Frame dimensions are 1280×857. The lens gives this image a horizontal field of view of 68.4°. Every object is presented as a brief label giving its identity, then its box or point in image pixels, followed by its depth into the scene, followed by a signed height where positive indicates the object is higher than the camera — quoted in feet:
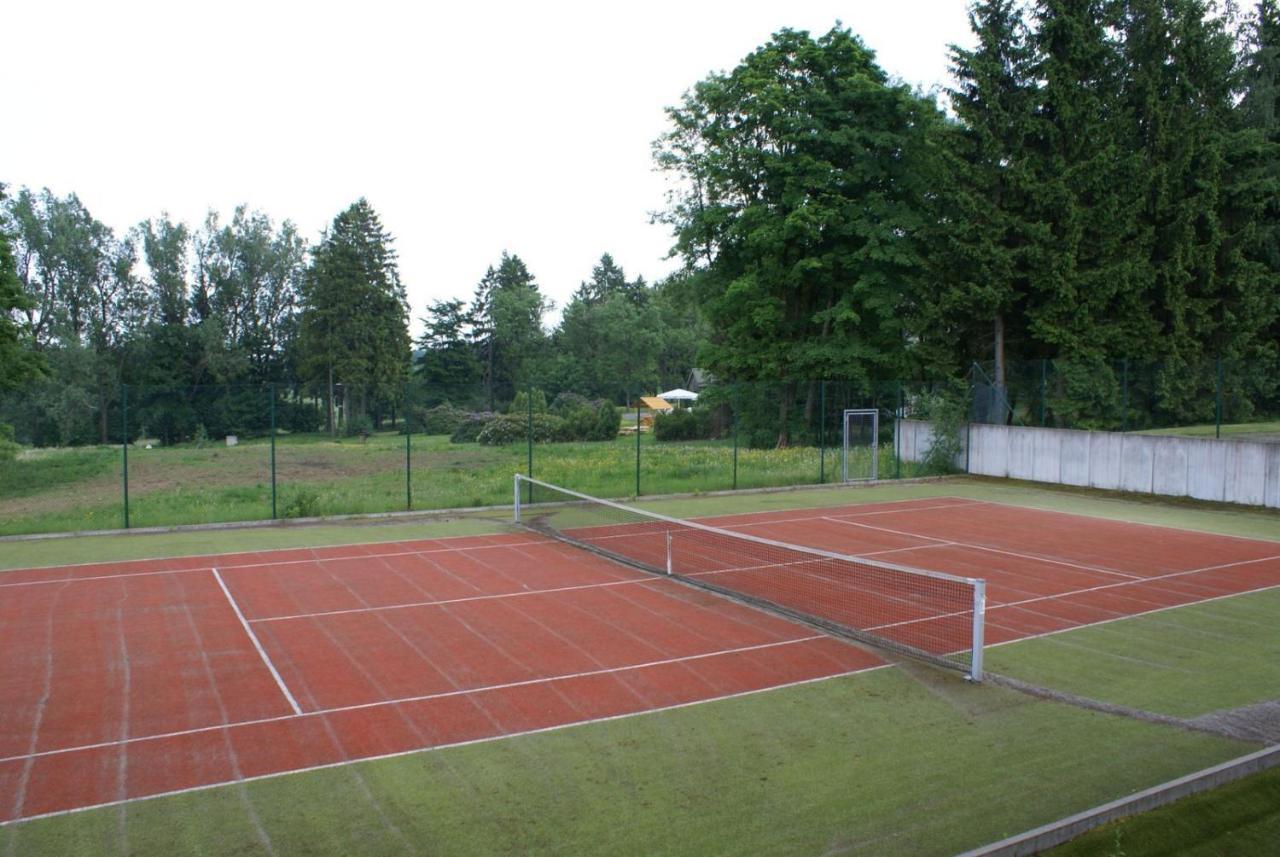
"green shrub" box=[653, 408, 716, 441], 156.66 -3.63
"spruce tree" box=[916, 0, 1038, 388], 103.81 +24.63
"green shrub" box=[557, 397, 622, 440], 144.66 -2.88
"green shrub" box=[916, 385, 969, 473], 94.22 -2.62
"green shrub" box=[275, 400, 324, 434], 130.93 -2.09
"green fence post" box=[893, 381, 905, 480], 92.17 -4.07
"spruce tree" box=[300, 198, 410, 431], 196.65 +16.82
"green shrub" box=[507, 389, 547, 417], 161.49 +0.36
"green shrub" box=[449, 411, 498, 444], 150.51 -3.96
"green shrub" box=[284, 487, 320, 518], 64.90 -7.17
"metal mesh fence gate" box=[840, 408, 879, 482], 90.53 -3.99
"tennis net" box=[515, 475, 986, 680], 34.91 -8.33
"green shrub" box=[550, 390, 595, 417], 158.69 +0.08
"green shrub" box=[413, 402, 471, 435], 168.35 -2.85
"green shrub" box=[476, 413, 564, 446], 136.77 -3.86
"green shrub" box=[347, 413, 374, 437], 157.84 -3.87
